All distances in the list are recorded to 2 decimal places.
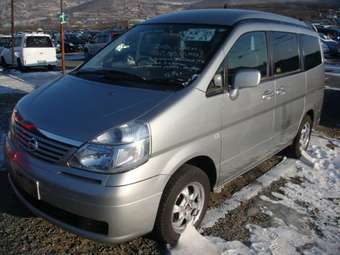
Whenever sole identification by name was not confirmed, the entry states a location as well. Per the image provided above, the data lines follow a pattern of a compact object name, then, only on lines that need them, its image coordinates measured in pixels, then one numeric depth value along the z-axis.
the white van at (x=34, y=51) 17.06
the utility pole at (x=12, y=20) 18.31
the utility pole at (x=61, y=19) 13.09
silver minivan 2.68
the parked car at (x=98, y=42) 24.47
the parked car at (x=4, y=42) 22.14
